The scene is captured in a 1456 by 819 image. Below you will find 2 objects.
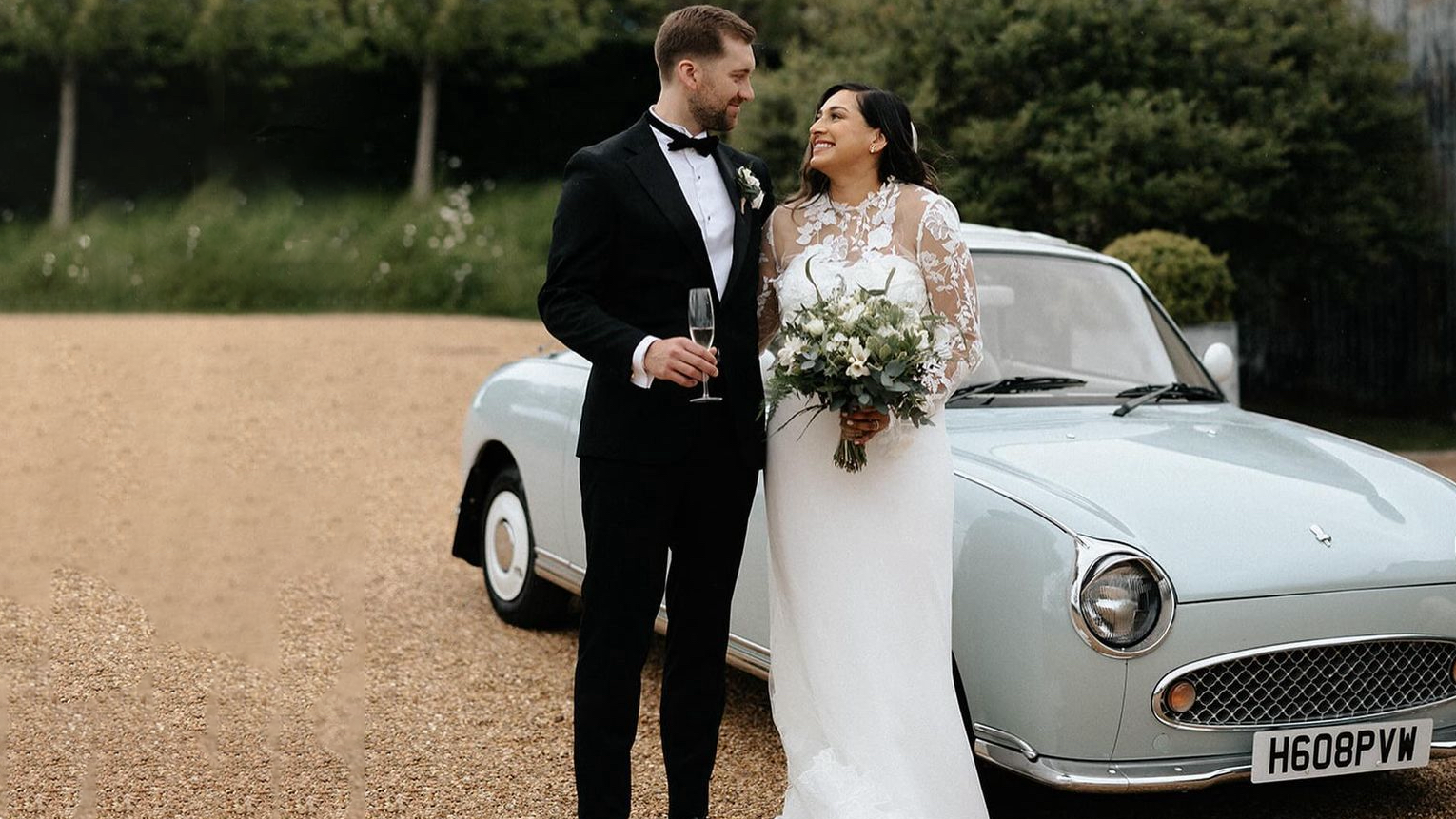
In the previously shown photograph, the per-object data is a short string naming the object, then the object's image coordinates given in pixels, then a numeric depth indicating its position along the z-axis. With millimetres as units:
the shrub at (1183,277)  10273
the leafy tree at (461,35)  18031
